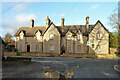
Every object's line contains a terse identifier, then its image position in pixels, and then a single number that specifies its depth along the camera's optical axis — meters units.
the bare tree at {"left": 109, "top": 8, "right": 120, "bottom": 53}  13.12
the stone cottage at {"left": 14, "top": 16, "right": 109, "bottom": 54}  22.14
